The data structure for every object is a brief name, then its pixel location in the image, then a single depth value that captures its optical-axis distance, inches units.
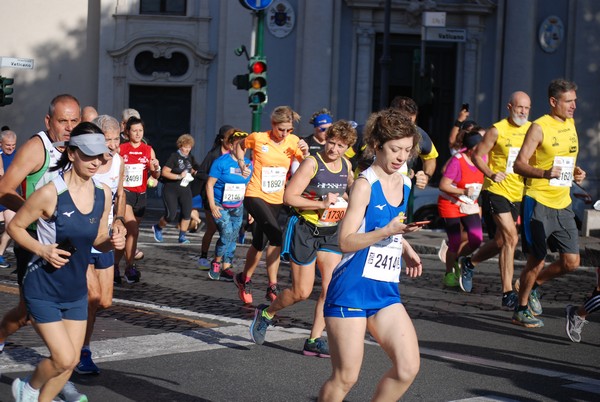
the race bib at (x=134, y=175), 524.4
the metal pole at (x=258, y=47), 800.3
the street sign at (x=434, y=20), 824.9
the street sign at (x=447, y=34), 850.8
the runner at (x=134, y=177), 506.9
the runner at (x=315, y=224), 343.3
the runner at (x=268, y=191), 444.1
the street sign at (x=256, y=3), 776.3
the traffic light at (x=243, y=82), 813.9
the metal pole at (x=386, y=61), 913.5
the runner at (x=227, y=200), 533.3
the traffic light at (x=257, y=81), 805.2
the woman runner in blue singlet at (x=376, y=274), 225.5
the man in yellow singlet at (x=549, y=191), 400.5
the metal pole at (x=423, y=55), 797.9
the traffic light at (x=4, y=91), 877.9
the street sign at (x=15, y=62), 813.9
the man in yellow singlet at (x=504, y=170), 449.1
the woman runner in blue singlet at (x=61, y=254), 242.5
